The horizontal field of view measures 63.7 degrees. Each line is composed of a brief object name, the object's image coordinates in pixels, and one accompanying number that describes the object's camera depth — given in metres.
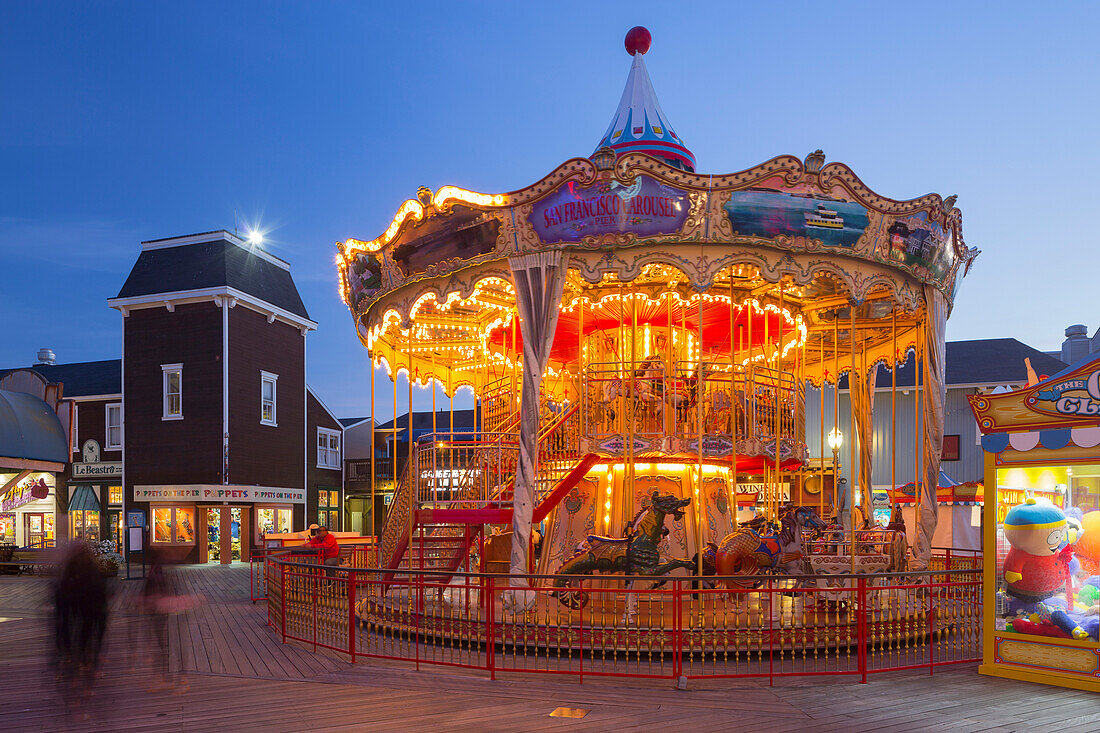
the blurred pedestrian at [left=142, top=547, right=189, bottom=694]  8.39
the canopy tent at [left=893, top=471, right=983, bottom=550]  23.94
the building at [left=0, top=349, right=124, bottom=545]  31.31
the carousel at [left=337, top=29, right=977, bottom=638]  11.91
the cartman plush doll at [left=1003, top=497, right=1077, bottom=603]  8.74
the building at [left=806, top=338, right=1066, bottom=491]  34.19
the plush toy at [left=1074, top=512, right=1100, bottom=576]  8.56
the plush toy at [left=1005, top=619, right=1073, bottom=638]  8.66
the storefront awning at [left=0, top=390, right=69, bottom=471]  29.61
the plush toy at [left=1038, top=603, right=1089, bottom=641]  8.48
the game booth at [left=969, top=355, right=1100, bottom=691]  8.55
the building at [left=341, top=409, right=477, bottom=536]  40.47
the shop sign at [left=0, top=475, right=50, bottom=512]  32.41
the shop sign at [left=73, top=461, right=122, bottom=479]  31.34
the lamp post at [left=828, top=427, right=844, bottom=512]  15.89
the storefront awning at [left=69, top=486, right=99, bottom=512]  31.41
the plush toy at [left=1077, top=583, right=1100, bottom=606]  8.46
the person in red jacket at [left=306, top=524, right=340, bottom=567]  17.70
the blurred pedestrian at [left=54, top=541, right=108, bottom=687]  7.70
